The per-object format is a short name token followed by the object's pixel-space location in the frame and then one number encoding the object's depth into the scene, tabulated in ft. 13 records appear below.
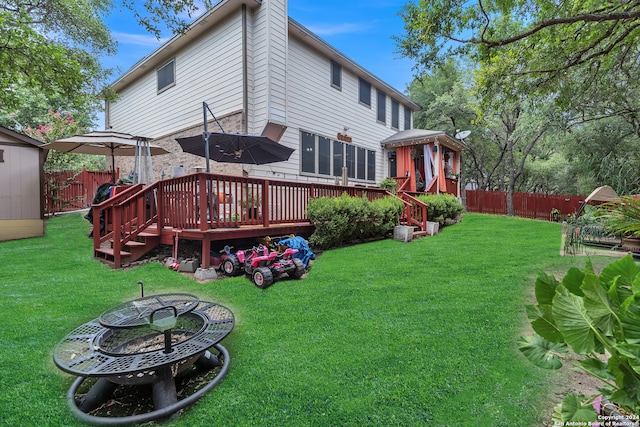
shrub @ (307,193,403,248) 21.29
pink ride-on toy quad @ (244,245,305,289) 14.17
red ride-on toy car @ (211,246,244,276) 15.93
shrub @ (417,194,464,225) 31.38
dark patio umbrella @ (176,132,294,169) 21.55
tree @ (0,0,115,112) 23.47
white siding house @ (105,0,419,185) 26.86
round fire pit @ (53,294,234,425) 6.27
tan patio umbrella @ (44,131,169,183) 23.71
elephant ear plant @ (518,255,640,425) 3.59
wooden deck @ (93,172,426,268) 16.57
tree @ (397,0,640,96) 17.11
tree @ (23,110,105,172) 40.58
